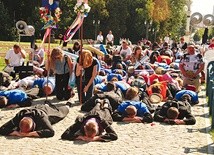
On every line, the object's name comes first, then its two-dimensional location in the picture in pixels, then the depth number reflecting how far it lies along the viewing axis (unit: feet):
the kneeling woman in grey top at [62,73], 39.37
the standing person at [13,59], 50.47
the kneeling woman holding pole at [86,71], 37.58
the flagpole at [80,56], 37.76
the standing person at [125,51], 62.34
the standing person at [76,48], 52.80
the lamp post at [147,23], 183.01
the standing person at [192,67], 43.96
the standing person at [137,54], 52.97
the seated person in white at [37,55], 55.70
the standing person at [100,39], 106.32
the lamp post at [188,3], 224.94
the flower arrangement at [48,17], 36.17
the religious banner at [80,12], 37.78
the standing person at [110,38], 101.42
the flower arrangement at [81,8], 37.78
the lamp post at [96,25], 185.50
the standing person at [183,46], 82.51
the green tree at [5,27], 138.62
